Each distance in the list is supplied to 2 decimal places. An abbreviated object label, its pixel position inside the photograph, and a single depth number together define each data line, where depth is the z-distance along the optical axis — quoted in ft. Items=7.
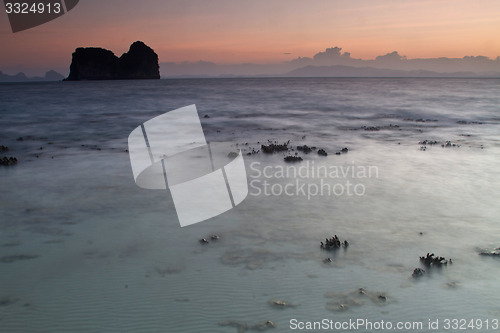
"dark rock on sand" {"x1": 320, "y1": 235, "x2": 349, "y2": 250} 23.34
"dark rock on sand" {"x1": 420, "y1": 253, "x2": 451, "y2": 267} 21.17
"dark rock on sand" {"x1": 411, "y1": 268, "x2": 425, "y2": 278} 20.15
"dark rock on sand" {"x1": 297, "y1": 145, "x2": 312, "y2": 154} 55.26
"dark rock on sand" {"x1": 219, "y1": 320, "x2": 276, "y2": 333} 16.06
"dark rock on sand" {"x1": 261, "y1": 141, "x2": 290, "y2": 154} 54.13
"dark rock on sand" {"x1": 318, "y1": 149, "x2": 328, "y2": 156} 52.86
